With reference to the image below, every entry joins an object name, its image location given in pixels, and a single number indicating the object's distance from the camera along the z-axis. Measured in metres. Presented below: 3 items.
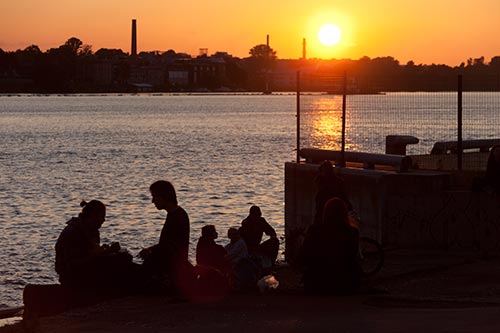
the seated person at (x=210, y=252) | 14.38
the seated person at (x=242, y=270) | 14.05
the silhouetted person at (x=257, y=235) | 16.70
